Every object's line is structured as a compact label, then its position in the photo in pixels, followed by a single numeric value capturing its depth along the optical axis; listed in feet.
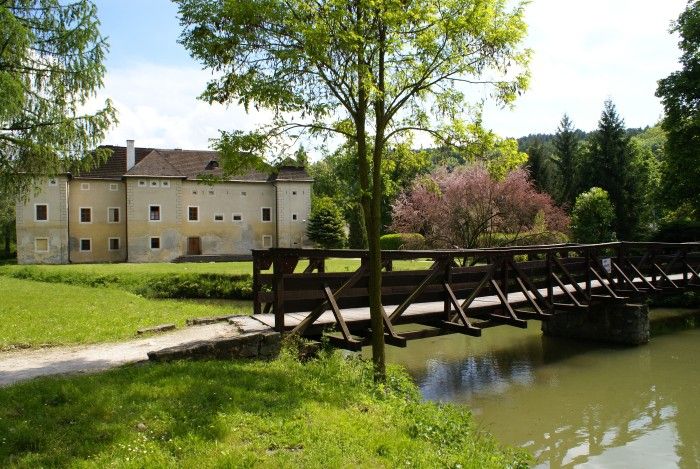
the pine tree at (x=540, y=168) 146.10
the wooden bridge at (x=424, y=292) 26.73
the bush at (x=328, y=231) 140.77
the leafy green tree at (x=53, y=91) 39.11
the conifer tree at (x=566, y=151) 149.38
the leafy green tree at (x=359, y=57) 21.35
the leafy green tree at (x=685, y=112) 78.69
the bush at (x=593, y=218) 95.09
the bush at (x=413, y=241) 88.22
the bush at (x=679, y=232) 83.35
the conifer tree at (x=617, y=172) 119.03
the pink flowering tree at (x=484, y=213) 82.48
